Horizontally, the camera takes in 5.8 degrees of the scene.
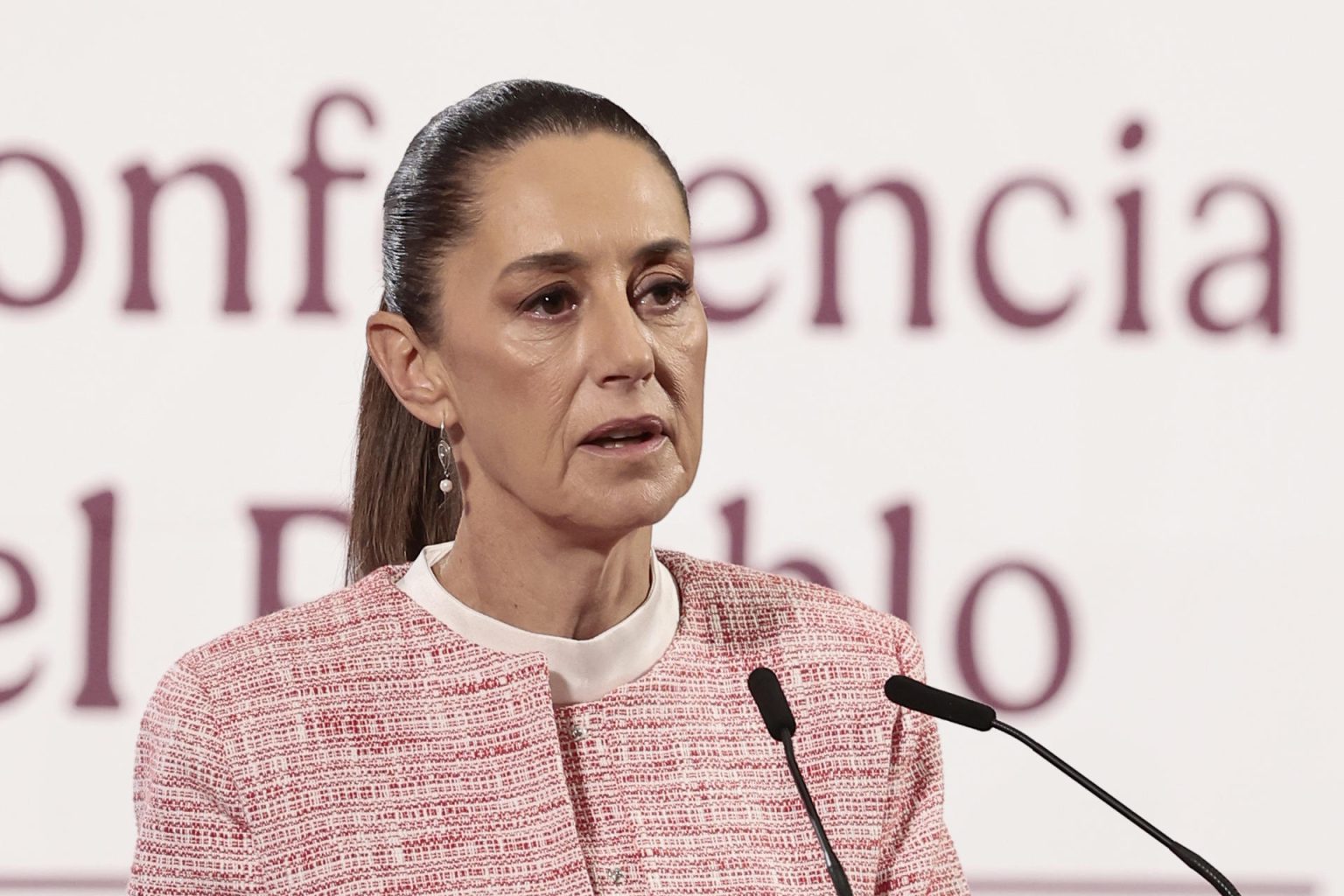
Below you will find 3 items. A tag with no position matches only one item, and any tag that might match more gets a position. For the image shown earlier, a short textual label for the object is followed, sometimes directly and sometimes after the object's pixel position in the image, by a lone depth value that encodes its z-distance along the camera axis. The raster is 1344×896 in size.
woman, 6.40
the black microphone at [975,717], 6.29
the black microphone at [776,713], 6.34
